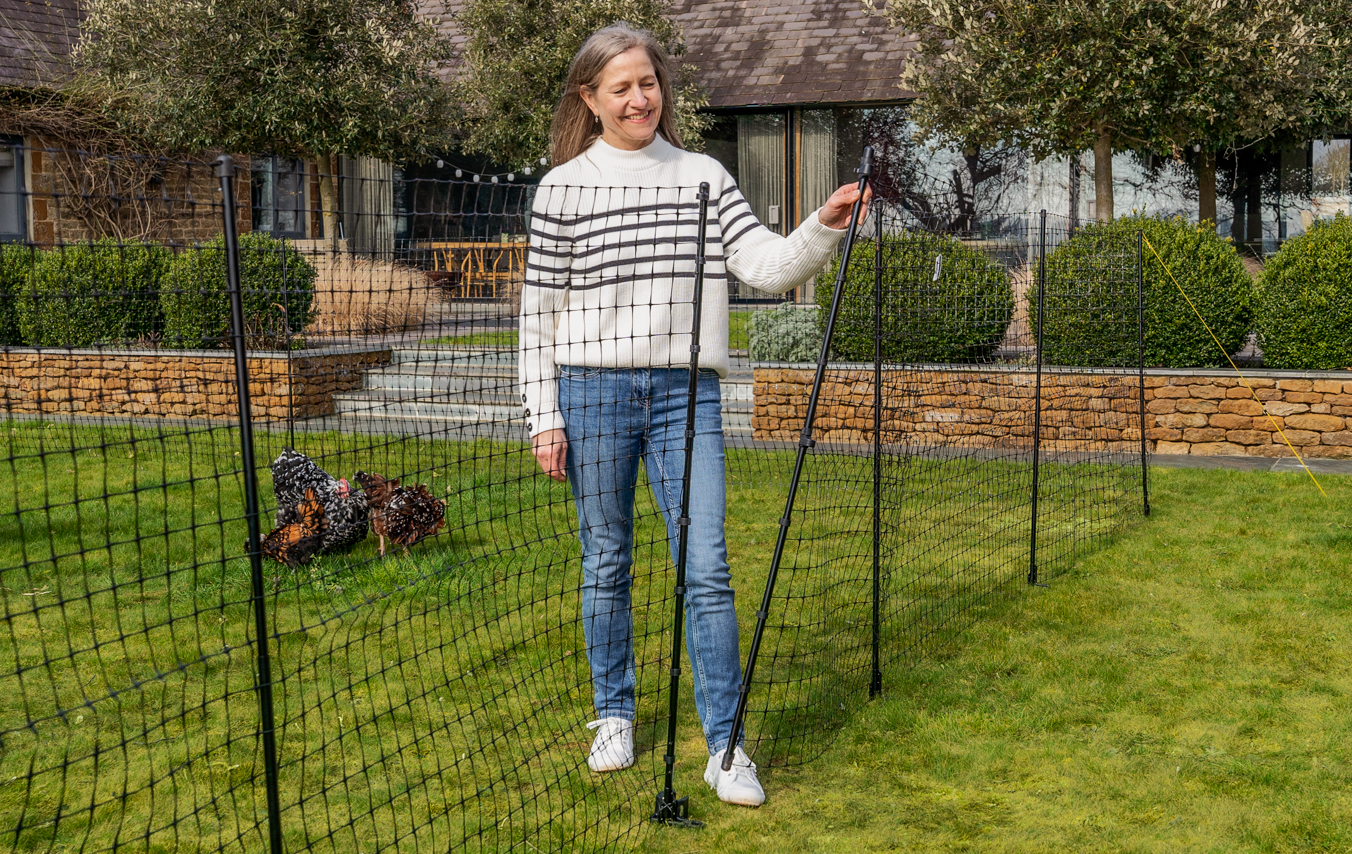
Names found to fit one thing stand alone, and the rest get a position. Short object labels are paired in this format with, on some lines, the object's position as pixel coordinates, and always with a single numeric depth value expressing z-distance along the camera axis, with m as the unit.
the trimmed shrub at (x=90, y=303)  11.05
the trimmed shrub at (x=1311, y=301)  9.19
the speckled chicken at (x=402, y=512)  5.98
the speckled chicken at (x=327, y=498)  6.06
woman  3.40
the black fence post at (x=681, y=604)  3.33
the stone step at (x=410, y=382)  11.97
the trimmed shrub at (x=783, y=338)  10.30
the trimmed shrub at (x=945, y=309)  8.90
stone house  16.62
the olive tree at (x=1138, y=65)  11.66
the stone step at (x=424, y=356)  12.23
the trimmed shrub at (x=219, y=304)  11.06
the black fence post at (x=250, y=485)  2.31
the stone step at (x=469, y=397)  11.05
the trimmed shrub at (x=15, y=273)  12.49
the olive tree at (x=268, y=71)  14.28
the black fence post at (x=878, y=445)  4.29
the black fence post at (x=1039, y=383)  5.95
